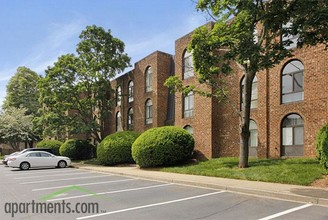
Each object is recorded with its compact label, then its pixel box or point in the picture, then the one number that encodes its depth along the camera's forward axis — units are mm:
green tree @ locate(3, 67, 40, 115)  63562
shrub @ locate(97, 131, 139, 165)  24656
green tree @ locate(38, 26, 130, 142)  30219
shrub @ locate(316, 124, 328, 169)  12159
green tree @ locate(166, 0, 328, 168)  10555
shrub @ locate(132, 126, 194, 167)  20172
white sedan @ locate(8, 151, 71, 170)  23977
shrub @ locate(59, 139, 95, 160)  33588
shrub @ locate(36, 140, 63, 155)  39062
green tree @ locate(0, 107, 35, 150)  47656
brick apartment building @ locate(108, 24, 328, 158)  16719
